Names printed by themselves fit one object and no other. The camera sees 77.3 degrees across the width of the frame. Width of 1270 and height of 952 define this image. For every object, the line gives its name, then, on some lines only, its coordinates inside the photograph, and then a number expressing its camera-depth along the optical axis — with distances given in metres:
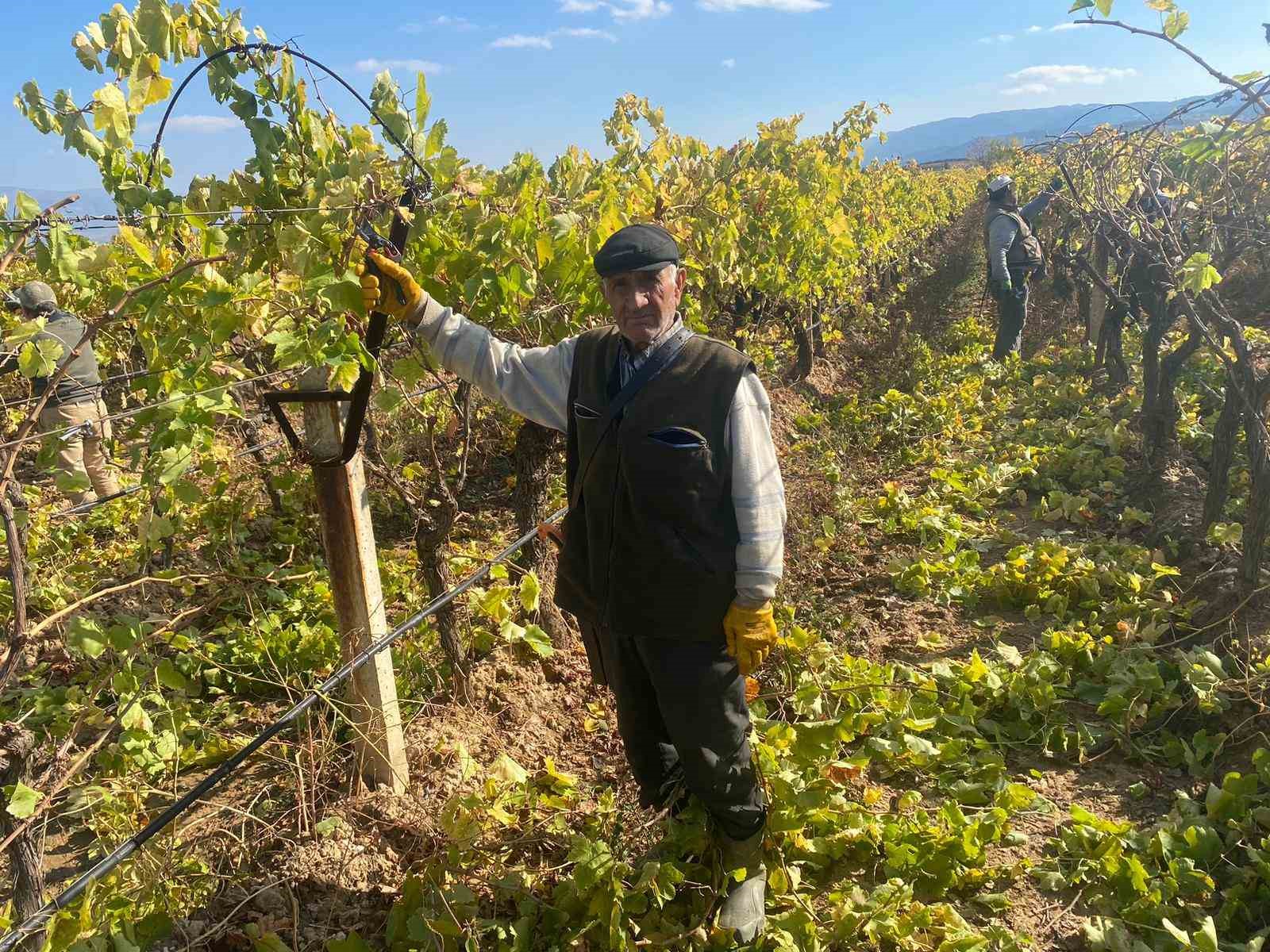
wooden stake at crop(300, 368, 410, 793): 2.17
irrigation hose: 1.71
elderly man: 1.99
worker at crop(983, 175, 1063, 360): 8.21
